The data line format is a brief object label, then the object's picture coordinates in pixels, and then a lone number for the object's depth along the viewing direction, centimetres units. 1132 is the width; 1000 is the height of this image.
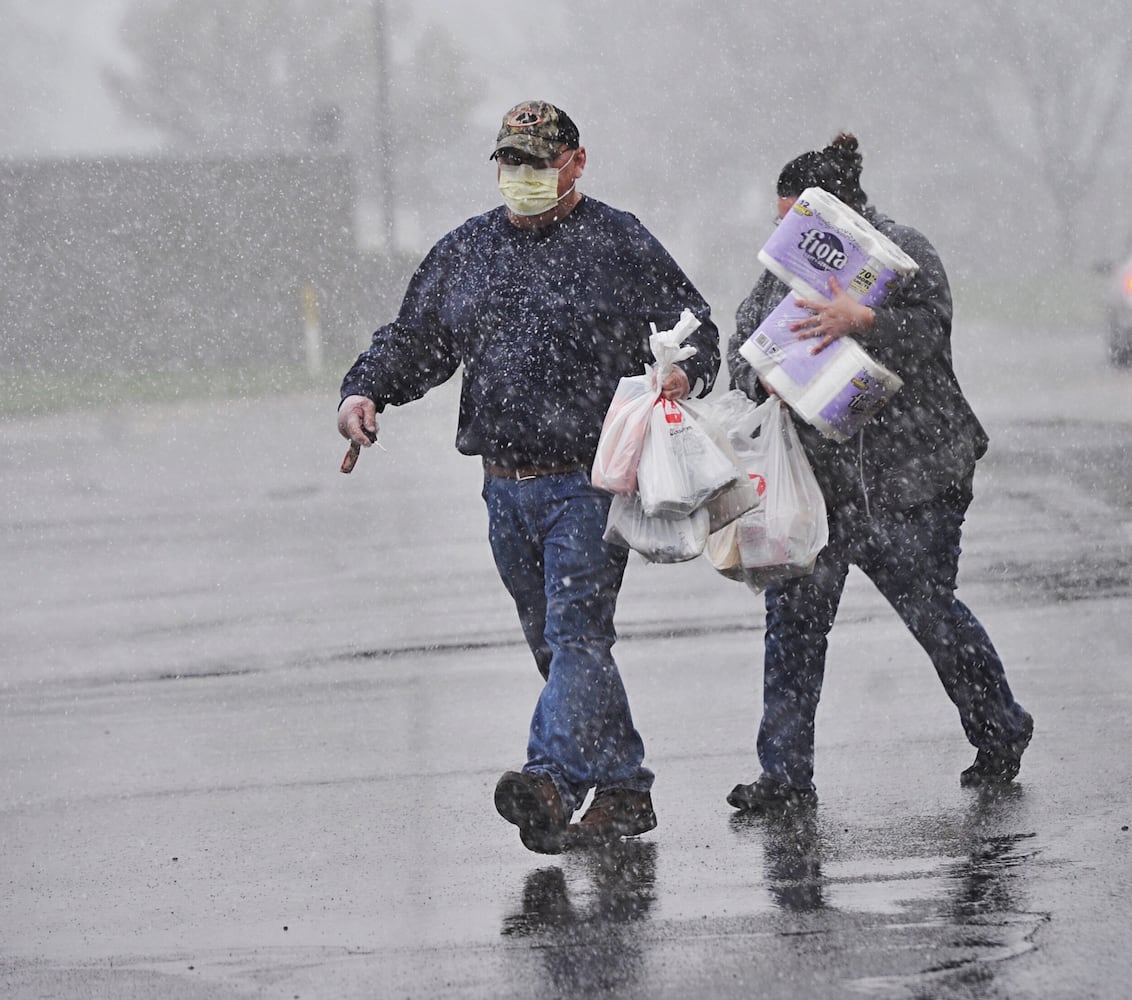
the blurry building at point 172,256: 6034
